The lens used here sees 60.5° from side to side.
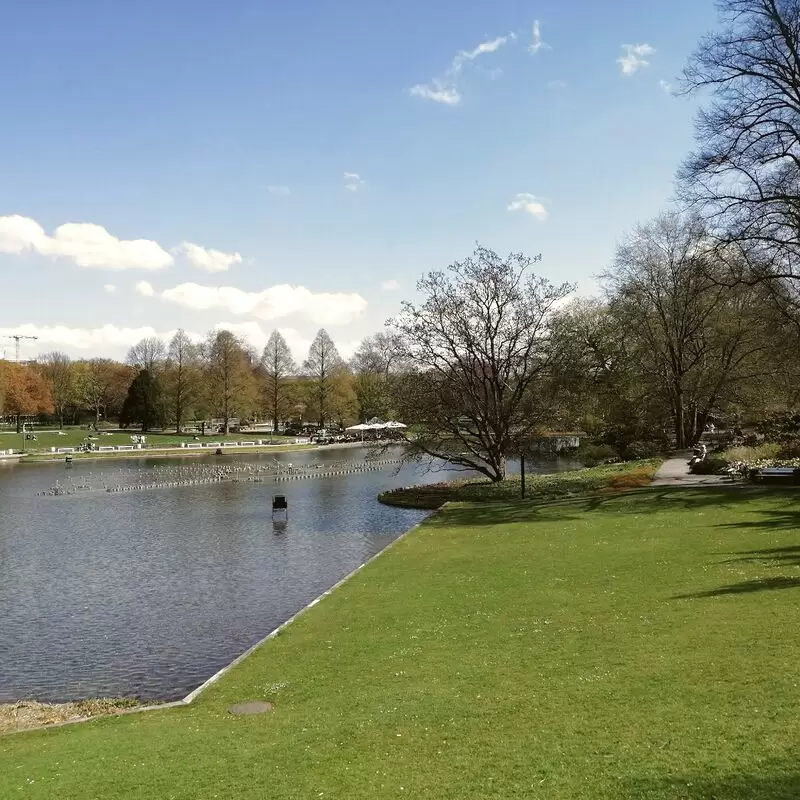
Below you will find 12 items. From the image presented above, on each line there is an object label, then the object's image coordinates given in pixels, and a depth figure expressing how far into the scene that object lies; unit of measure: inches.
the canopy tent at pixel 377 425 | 2361.0
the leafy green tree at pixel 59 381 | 4495.6
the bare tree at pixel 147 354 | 4802.2
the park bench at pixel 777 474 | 1166.3
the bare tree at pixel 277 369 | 4343.0
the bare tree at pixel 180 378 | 4143.7
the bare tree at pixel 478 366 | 1572.3
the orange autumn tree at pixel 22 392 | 3834.2
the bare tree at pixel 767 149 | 1032.2
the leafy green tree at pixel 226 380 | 4040.4
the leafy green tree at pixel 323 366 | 4227.4
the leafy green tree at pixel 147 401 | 4210.1
